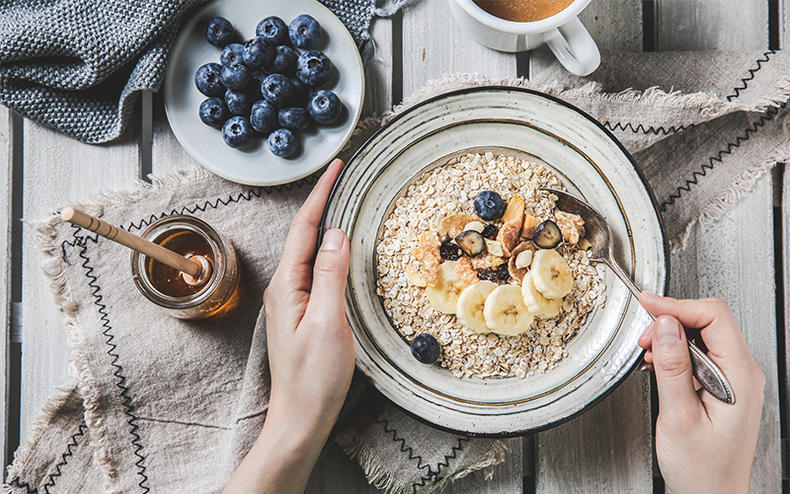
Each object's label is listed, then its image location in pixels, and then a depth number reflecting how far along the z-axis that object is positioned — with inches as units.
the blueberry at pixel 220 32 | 38.7
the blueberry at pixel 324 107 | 37.5
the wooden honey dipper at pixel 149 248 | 26.7
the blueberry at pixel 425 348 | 35.8
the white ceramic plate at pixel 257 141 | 38.8
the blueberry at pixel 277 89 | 37.4
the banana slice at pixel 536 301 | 35.0
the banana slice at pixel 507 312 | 34.8
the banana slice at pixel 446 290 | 36.1
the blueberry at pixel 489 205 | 36.1
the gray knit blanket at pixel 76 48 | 37.9
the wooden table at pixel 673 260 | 40.8
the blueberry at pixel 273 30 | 38.6
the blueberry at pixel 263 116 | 37.8
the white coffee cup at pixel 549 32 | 34.6
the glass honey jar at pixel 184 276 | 36.0
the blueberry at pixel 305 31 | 38.4
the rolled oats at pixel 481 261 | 37.0
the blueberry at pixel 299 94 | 38.6
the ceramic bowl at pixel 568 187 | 35.7
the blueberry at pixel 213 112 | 38.3
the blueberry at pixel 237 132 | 37.9
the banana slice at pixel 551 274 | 35.0
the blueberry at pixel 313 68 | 38.0
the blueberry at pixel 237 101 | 38.2
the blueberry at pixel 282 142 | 37.7
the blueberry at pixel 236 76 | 37.8
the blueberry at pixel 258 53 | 37.7
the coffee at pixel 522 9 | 35.7
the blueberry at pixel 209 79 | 38.4
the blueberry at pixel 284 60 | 38.2
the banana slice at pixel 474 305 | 35.2
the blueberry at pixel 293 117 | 37.7
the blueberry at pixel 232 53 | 38.4
